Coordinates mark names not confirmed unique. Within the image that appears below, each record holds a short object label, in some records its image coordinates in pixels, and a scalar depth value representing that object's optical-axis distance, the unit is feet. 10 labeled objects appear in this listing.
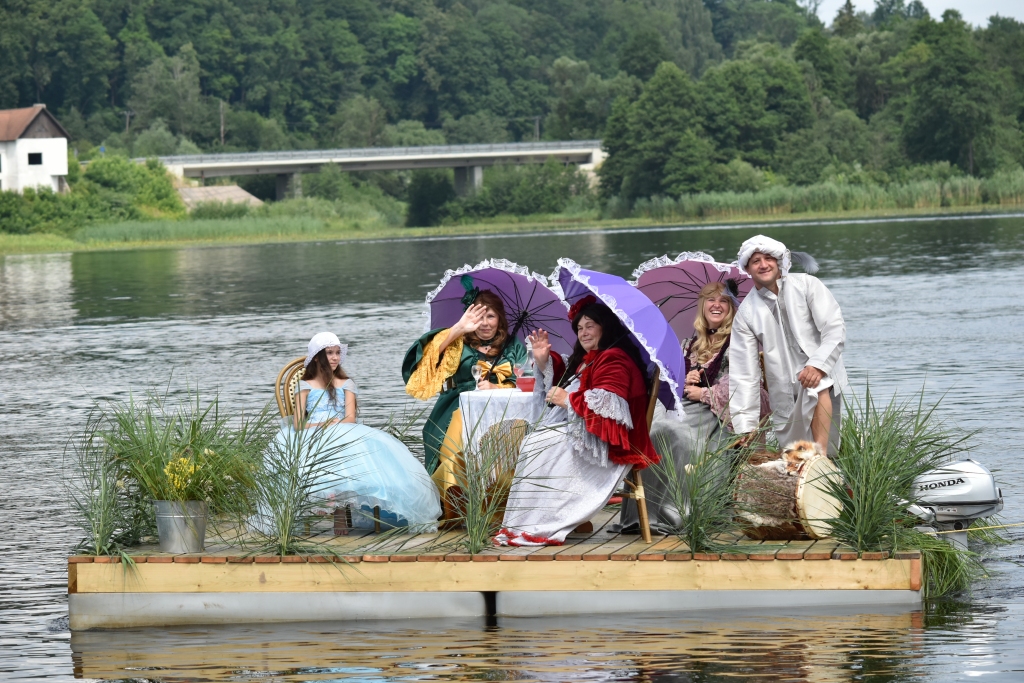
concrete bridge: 583.95
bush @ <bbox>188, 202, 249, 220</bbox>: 505.74
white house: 511.76
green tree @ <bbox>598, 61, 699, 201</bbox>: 525.29
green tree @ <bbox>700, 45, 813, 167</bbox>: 537.33
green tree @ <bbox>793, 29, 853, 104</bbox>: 600.87
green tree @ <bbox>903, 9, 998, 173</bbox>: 494.08
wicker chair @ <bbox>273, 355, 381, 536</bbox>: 55.74
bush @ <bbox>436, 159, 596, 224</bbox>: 558.01
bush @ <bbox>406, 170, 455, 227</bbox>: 564.78
